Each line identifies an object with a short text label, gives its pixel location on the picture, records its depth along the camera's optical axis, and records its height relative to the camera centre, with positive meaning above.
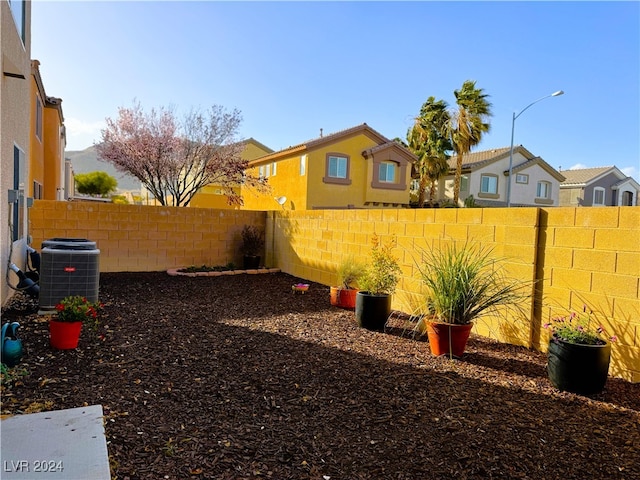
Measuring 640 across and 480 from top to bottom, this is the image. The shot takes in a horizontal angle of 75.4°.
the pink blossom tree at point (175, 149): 17.05 +2.85
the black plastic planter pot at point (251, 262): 11.30 -1.14
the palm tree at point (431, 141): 26.20 +5.66
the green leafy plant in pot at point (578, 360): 3.59 -1.10
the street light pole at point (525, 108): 18.15 +6.20
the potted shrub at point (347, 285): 7.09 -1.08
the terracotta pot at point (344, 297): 7.08 -1.25
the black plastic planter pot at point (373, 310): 5.70 -1.17
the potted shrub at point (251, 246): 11.32 -0.72
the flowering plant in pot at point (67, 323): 4.26 -1.15
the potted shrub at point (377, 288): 5.71 -0.92
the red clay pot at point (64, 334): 4.25 -1.26
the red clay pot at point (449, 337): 4.51 -1.19
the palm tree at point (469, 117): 25.50 +6.97
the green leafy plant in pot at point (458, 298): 4.56 -0.77
